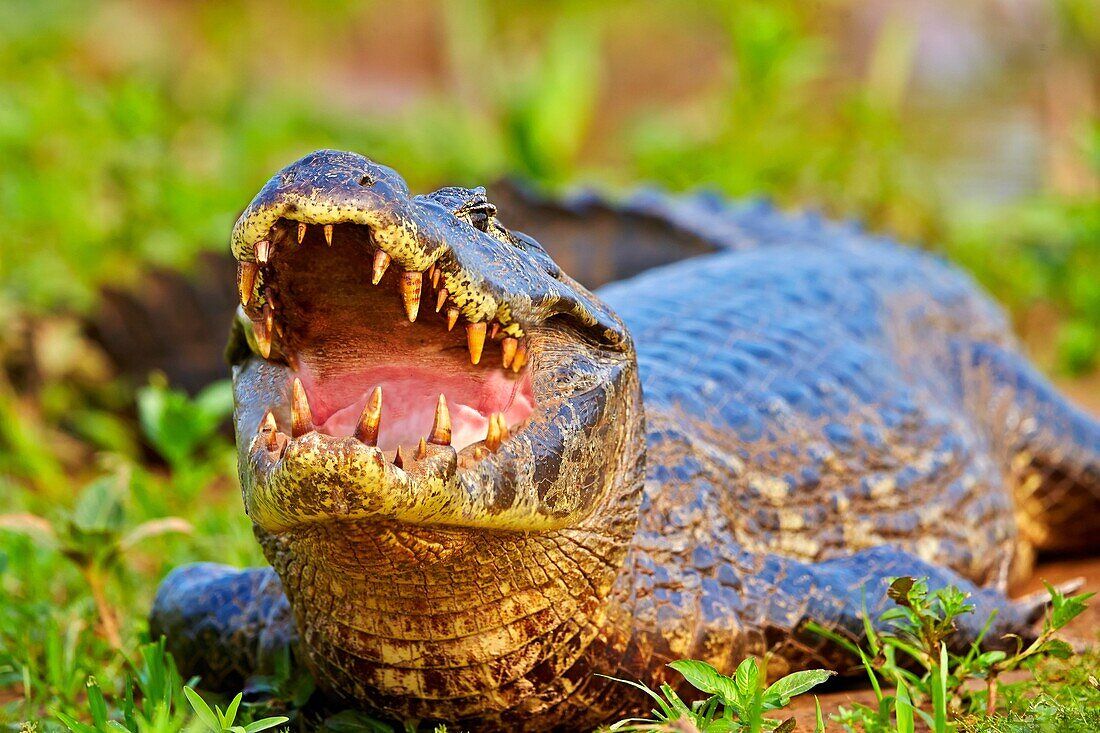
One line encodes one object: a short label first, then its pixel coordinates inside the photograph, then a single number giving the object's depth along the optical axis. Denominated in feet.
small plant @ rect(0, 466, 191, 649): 18.74
